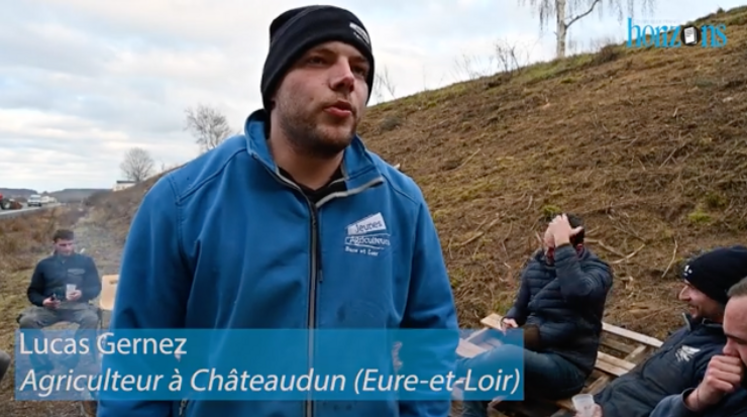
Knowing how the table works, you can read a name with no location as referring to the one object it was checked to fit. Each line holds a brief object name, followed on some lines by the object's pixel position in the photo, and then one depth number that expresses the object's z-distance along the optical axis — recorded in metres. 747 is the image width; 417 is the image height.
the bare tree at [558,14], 15.48
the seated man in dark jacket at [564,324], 2.99
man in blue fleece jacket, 1.14
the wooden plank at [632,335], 3.46
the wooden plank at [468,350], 3.52
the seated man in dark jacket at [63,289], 5.14
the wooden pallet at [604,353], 3.16
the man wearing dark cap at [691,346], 2.36
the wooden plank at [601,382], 3.02
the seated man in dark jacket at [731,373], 1.85
